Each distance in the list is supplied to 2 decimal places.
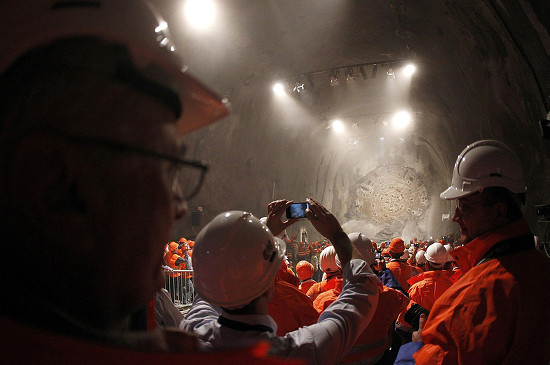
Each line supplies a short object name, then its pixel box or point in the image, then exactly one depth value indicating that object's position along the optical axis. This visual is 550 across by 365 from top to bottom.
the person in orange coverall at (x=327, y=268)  5.16
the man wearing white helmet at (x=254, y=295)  1.66
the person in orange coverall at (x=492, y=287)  2.01
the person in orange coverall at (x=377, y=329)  3.26
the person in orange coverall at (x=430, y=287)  4.55
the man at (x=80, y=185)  0.55
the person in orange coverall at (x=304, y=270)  6.80
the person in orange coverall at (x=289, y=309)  2.96
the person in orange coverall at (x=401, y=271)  6.59
